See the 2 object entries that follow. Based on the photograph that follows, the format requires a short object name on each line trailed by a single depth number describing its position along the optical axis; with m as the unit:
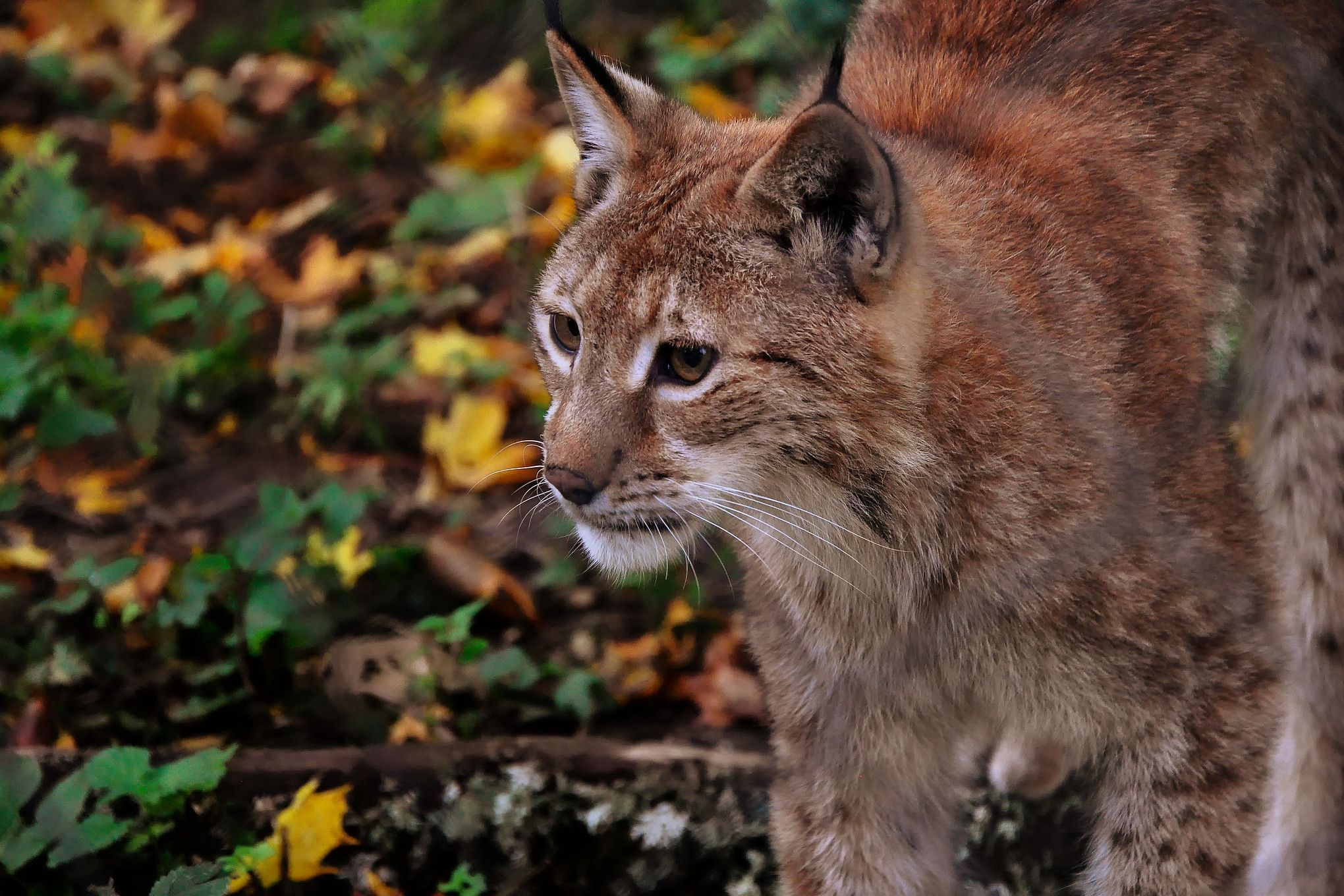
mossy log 5.59
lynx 4.25
